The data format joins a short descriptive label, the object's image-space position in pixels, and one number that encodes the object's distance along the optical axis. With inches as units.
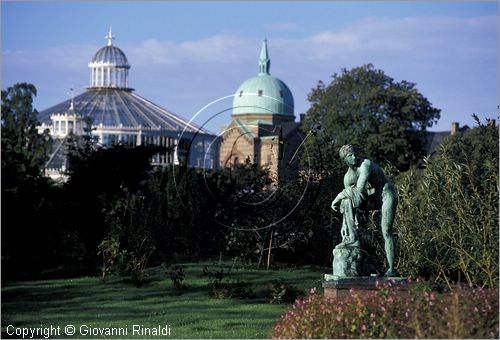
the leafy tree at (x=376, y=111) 2536.9
